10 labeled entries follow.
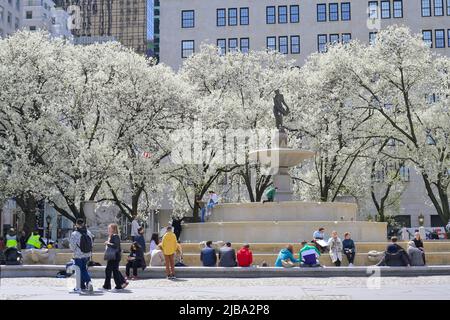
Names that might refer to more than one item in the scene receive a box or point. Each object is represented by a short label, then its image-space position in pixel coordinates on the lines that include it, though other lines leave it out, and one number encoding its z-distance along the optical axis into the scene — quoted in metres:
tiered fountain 25.45
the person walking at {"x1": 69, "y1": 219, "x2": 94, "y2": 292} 15.35
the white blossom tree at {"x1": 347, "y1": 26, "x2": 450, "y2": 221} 39.66
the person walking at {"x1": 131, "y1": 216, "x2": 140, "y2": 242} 24.75
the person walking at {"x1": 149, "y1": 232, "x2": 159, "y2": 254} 22.10
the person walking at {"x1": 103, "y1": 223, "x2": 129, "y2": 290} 15.70
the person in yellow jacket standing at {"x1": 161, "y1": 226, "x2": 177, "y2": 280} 18.78
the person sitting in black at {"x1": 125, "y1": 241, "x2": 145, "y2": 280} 19.39
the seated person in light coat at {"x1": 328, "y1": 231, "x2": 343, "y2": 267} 21.39
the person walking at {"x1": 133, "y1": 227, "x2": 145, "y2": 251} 22.41
